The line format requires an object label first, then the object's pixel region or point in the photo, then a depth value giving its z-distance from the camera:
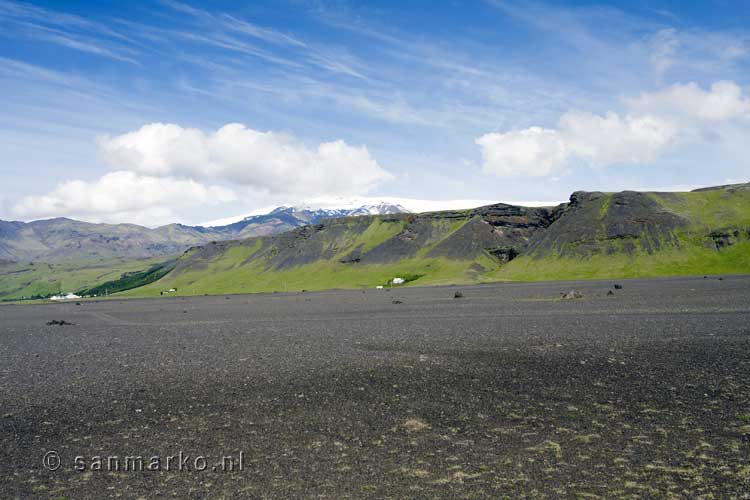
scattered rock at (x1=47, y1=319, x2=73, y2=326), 64.49
